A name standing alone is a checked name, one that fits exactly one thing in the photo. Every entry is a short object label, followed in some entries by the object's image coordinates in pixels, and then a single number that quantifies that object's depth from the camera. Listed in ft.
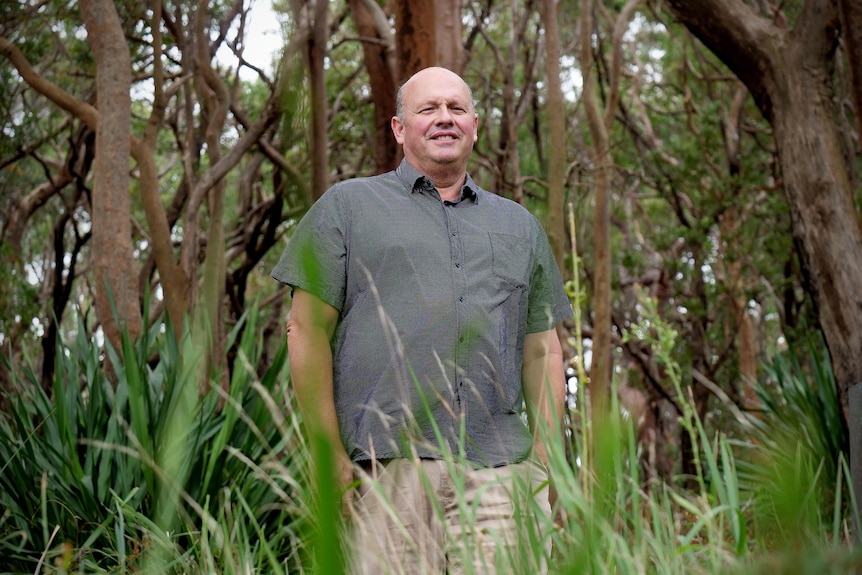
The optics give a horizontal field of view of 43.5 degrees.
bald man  9.18
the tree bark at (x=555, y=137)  24.53
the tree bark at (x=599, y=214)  30.58
